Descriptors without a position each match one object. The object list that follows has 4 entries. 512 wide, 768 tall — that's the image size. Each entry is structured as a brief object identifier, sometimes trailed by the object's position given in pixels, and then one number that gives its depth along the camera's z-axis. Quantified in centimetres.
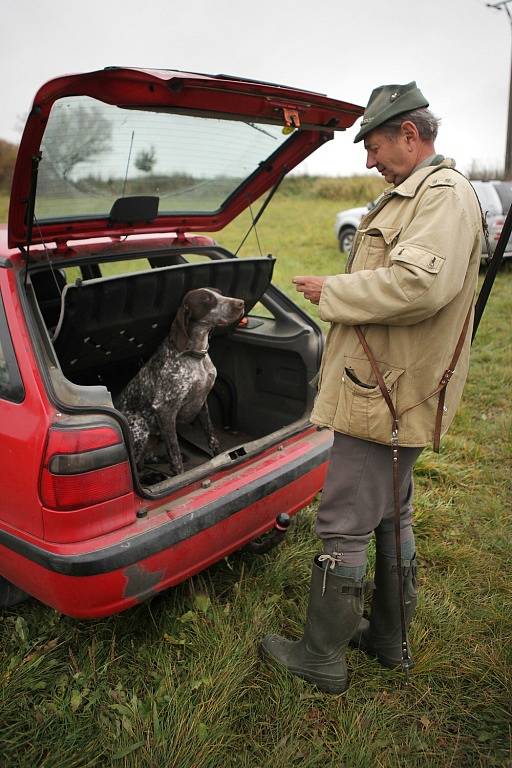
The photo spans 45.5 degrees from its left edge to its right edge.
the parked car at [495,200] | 1059
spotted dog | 319
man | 179
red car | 206
